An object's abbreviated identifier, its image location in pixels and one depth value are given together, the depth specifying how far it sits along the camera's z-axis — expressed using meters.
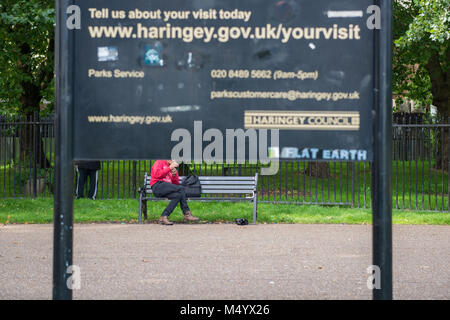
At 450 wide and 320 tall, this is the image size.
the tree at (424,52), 13.82
